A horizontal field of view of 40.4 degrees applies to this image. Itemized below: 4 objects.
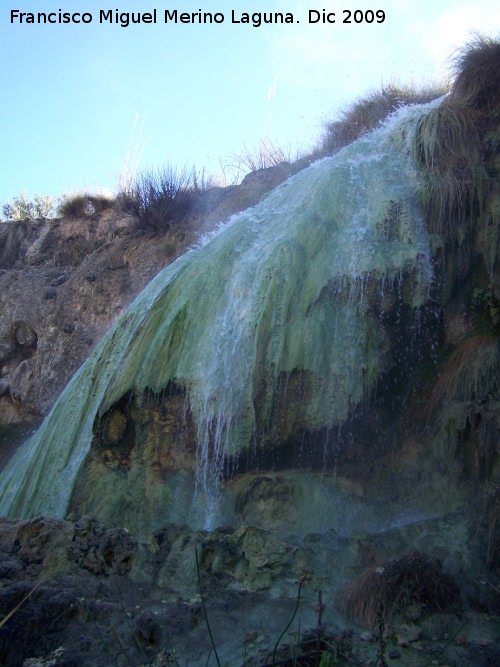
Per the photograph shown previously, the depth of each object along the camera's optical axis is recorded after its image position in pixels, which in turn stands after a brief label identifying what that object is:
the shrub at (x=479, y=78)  8.86
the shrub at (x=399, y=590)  4.81
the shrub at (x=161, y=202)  12.45
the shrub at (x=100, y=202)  14.65
